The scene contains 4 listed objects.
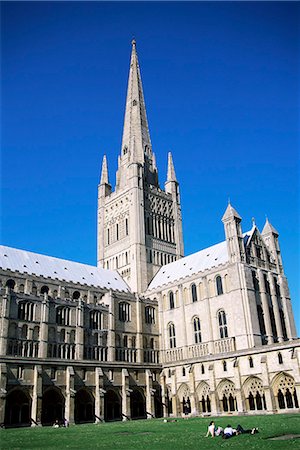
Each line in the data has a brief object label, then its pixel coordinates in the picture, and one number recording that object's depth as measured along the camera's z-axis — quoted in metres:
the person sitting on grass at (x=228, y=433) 25.14
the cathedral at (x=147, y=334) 51.75
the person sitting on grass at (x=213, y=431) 26.46
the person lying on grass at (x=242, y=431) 27.13
